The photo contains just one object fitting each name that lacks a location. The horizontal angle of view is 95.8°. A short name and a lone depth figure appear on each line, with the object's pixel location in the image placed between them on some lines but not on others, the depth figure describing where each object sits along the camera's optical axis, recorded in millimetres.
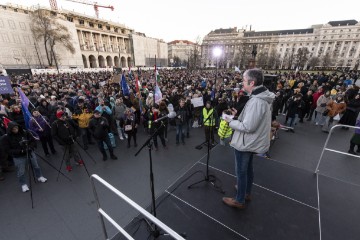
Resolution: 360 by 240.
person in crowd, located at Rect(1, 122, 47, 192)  4307
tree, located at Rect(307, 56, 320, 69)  73062
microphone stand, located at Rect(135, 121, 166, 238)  2663
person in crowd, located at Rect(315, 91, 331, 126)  8672
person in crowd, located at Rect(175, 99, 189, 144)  7043
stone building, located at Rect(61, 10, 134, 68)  59344
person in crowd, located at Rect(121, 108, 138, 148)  7023
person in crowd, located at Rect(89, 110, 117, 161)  5793
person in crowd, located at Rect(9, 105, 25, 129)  6370
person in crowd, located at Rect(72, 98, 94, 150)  6867
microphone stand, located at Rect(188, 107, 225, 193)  3926
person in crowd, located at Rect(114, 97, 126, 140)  7688
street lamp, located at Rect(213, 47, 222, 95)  11674
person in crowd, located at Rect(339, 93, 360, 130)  7801
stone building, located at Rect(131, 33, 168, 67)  75000
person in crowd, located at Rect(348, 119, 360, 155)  5859
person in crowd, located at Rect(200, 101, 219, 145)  6408
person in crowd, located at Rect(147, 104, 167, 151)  6551
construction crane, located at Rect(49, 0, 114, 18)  95688
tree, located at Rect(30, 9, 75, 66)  42438
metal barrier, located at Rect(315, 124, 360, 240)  3227
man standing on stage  2445
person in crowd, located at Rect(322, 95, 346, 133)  8258
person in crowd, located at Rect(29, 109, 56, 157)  5879
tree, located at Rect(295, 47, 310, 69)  69062
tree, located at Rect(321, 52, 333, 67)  73062
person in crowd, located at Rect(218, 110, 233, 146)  6043
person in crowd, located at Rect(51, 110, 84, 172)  5270
